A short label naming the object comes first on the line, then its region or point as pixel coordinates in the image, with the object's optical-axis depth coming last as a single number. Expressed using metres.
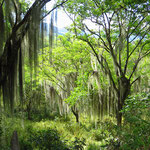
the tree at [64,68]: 7.61
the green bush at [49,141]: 4.07
